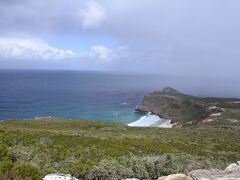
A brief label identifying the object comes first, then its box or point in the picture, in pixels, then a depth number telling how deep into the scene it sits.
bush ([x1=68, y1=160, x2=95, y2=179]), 9.09
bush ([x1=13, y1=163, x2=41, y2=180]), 7.05
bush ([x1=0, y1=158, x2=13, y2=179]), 6.72
